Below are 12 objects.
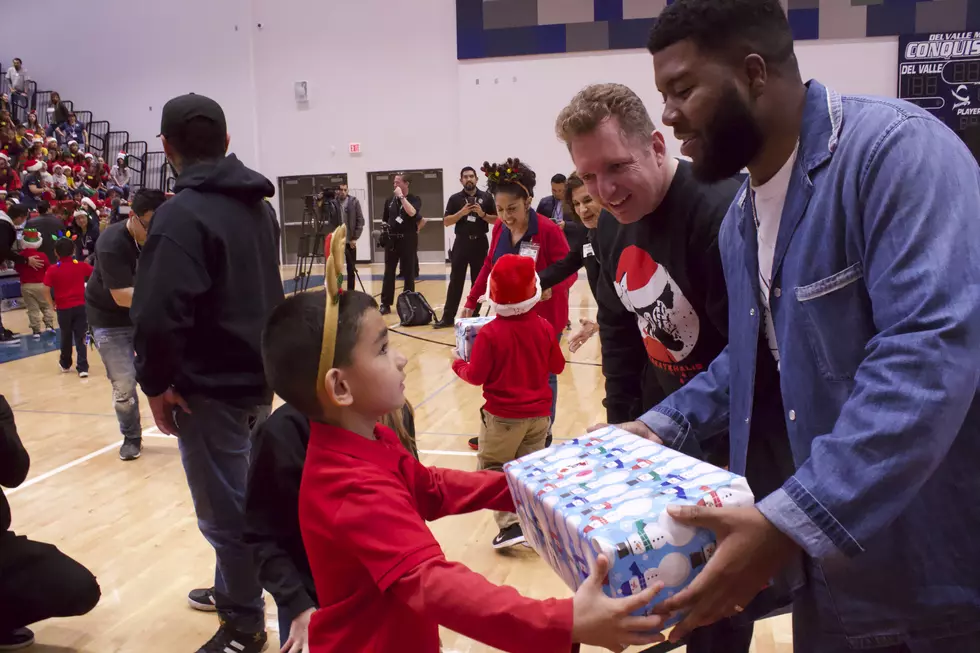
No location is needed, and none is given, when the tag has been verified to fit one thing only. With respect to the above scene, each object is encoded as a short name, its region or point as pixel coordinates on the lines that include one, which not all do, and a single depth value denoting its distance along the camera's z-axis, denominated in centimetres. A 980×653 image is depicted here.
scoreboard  1451
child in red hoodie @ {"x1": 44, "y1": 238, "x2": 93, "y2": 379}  720
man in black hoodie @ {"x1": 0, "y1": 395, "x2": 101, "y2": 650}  286
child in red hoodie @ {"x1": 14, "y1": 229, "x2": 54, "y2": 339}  909
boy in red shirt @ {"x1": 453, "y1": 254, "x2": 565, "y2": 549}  350
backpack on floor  985
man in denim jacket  102
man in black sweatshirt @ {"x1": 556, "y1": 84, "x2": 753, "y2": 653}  201
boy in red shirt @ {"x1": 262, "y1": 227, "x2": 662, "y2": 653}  130
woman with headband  499
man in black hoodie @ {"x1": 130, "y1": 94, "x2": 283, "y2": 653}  257
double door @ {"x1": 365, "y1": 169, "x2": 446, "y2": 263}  1778
